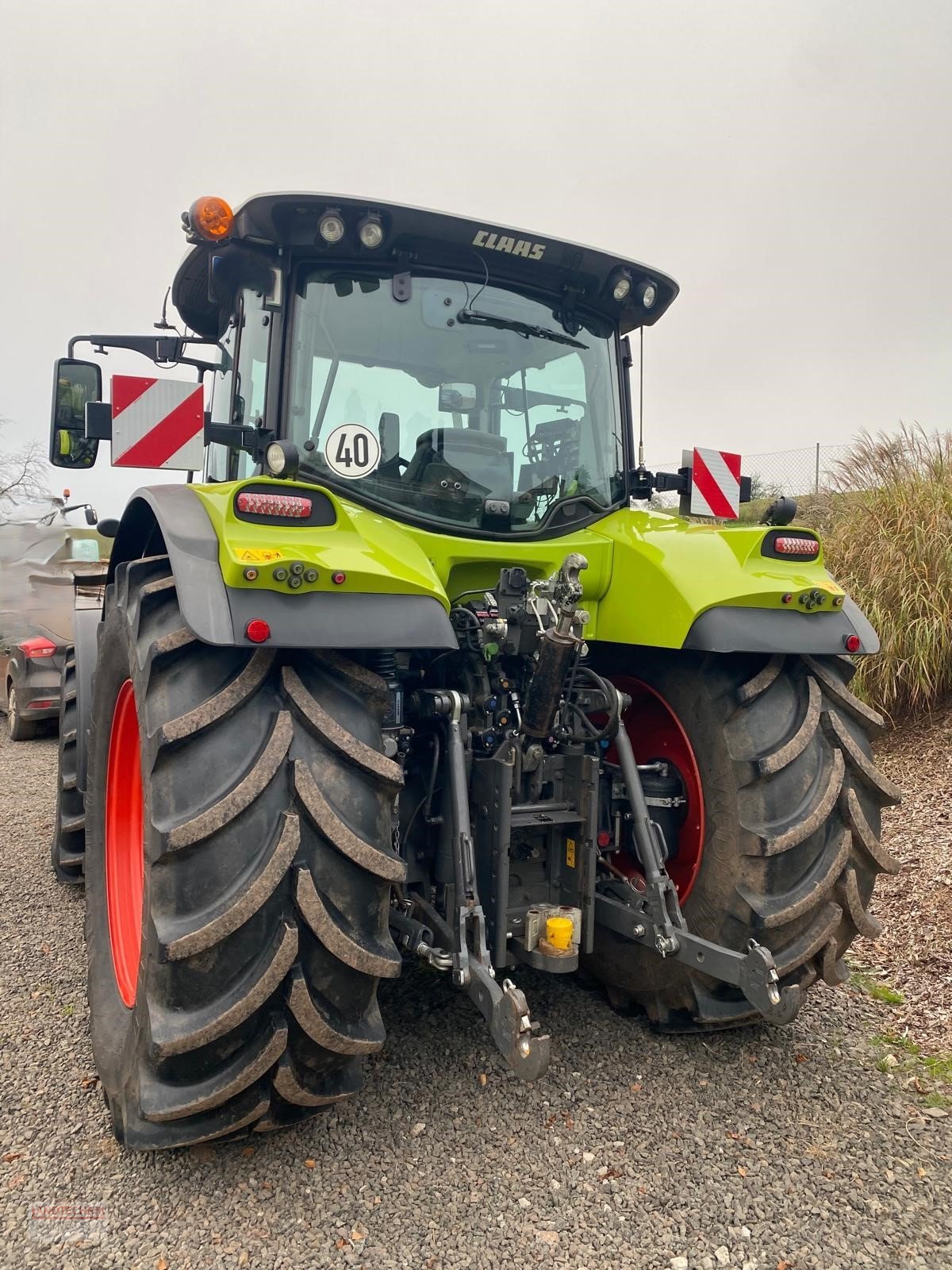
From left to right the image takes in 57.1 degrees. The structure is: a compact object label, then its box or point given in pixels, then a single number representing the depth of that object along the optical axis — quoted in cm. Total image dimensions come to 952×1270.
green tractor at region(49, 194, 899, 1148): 194
